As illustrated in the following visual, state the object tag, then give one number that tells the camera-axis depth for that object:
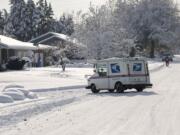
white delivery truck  29.73
